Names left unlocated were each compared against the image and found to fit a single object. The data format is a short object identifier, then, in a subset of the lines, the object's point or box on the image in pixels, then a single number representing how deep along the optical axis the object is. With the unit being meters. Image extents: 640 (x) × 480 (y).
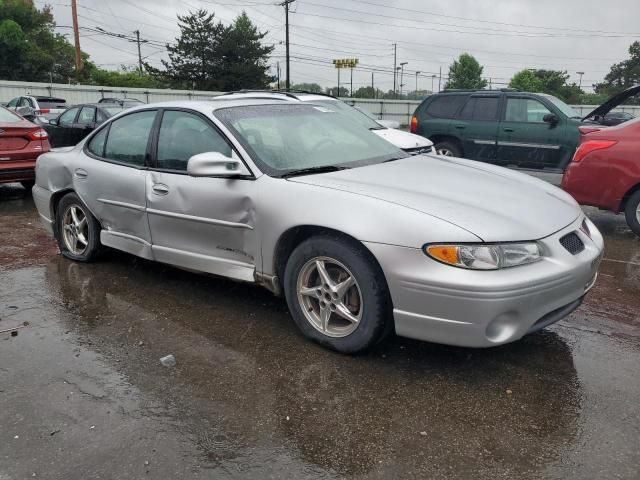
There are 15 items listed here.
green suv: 9.83
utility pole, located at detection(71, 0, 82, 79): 35.25
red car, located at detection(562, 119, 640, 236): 6.11
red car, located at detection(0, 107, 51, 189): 8.22
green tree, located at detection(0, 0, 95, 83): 48.28
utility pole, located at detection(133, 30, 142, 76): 69.94
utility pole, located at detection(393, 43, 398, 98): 86.69
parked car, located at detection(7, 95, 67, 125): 19.03
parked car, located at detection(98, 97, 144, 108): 12.84
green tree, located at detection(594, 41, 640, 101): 81.12
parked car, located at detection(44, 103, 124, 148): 11.41
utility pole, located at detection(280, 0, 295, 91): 44.38
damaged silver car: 2.91
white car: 7.90
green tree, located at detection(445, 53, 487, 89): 83.56
